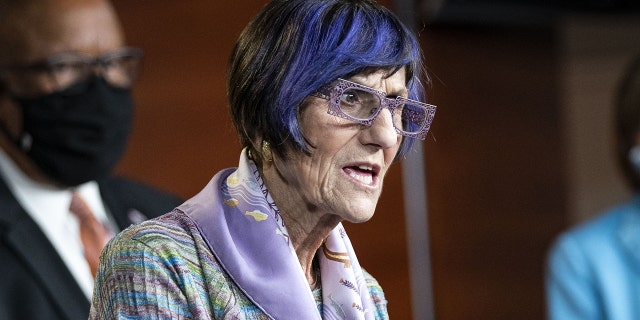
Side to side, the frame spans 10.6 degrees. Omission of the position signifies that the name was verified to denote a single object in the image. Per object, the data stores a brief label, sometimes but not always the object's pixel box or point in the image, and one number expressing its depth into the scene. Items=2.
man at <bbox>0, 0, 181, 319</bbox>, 5.25
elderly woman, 4.25
